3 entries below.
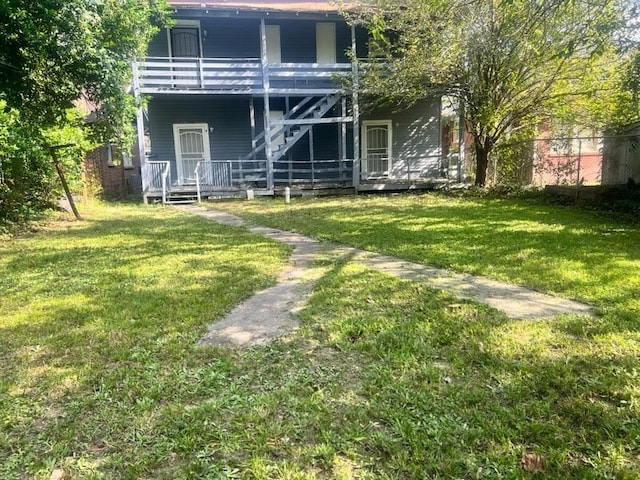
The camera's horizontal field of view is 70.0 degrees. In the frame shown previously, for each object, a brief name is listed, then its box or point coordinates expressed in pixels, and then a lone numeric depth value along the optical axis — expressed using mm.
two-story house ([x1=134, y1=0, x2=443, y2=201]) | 15320
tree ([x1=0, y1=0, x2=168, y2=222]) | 6105
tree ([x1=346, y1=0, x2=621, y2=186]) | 11164
